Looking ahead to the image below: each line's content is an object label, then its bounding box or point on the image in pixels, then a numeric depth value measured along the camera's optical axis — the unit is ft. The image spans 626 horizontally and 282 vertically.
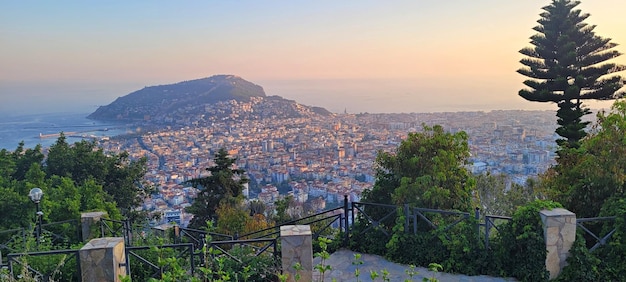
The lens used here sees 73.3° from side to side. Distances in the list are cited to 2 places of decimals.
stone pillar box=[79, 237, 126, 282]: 13.89
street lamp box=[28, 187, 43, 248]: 21.83
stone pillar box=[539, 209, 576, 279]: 14.90
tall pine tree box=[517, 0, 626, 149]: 37.68
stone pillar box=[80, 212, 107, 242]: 22.46
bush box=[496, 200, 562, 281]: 15.16
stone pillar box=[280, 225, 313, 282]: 15.08
